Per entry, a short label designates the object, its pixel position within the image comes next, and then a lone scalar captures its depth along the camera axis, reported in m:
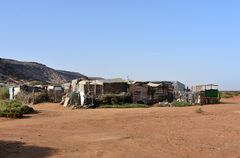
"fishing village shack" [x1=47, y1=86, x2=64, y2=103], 31.36
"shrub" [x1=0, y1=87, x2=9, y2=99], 35.21
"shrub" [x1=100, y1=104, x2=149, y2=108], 27.10
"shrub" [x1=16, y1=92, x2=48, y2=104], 30.58
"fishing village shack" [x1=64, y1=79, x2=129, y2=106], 27.68
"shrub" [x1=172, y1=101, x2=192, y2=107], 28.14
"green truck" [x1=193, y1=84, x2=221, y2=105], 30.97
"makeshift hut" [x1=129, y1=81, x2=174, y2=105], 29.55
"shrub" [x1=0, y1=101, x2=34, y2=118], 20.09
